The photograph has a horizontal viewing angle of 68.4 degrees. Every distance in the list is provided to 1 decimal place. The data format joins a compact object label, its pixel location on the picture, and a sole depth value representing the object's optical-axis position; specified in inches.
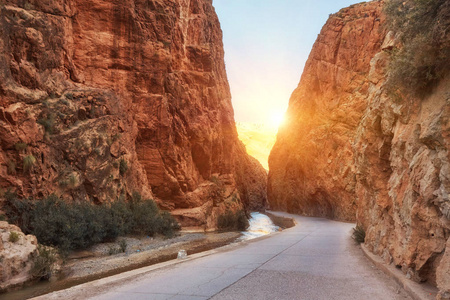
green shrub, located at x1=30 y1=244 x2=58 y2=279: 433.7
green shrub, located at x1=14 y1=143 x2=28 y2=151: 642.8
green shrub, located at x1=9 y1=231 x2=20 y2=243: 442.3
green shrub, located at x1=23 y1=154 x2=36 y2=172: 649.6
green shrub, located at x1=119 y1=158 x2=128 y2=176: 973.2
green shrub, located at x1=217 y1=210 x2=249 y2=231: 1301.7
